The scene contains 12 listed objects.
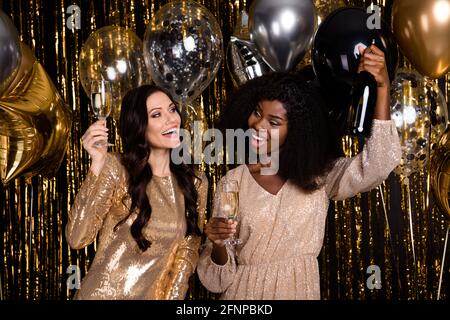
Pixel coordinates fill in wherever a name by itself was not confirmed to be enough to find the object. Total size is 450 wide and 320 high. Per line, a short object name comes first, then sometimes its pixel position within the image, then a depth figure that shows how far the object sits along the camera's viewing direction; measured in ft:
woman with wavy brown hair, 7.95
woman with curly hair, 7.30
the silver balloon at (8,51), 8.45
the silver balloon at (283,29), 8.98
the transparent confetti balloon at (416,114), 9.60
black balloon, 8.39
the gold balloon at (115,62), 10.11
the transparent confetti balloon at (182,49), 9.74
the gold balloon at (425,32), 8.55
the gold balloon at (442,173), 9.14
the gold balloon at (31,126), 9.55
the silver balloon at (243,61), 9.53
